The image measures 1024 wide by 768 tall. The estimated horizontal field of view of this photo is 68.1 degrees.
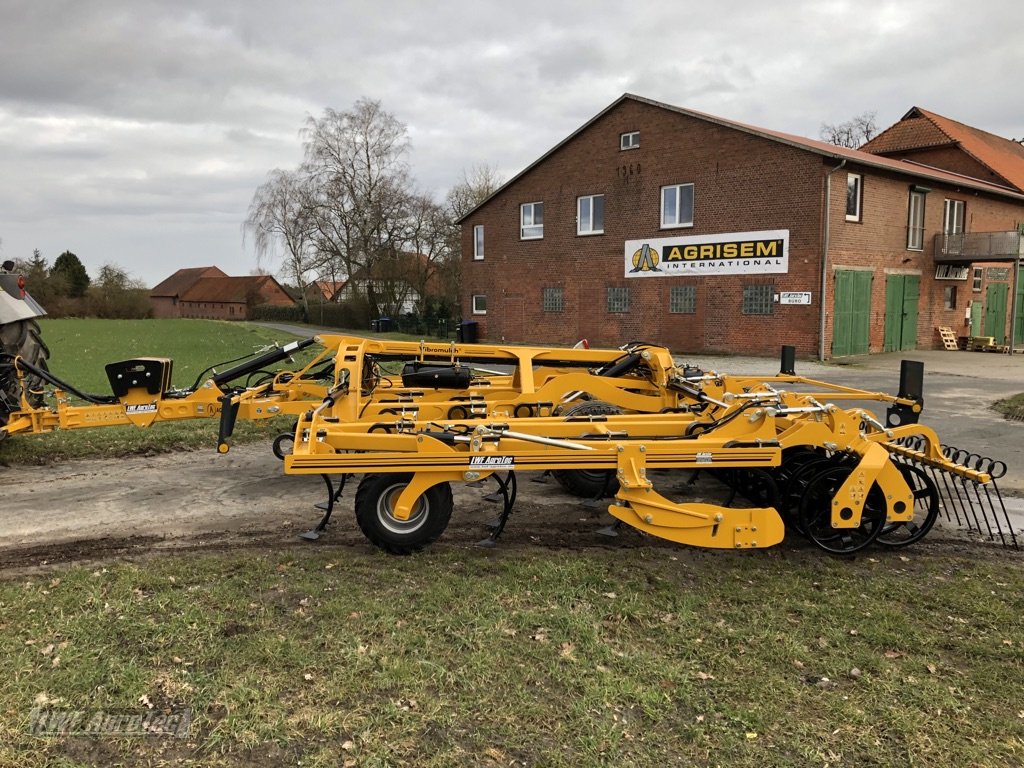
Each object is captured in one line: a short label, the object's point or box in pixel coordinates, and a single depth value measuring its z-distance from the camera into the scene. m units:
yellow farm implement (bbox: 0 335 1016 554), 4.59
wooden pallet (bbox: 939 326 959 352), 24.66
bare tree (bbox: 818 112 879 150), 55.22
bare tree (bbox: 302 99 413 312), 45.25
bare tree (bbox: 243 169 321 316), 48.28
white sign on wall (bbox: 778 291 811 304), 20.73
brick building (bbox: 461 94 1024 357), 20.92
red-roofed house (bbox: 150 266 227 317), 98.47
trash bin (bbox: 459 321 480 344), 28.02
